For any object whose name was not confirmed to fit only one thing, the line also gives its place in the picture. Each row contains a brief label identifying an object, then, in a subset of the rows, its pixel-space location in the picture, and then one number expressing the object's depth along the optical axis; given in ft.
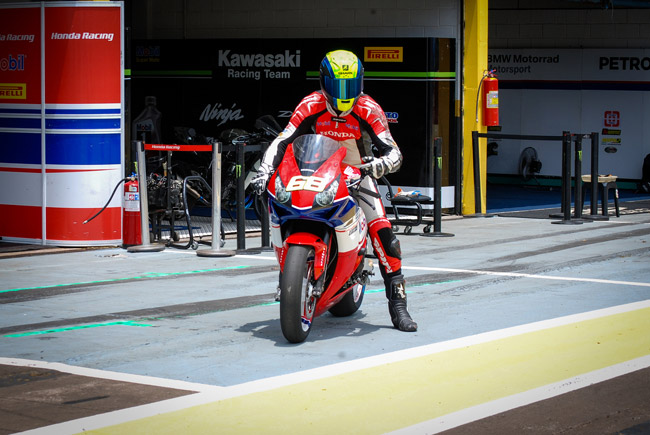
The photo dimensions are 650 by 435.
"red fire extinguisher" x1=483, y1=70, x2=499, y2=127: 59.88
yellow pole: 59.82
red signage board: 43.24
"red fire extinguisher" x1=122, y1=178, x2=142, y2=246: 43.06
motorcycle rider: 27.43
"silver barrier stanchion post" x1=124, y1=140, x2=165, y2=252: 42.06
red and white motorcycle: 25.38
